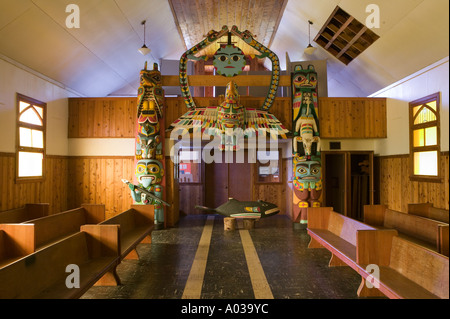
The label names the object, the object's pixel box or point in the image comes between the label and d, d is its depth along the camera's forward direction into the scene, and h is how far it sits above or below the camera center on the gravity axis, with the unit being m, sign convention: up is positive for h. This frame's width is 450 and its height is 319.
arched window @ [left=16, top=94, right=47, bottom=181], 5.47 +0.62
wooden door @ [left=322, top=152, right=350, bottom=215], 7.48 -0.37
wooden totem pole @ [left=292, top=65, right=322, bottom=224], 6.65 +0.60
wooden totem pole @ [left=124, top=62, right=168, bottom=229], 6.54 +0.51
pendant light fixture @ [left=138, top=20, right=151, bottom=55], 7.18 +3.12
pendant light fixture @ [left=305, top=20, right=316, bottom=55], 7.48 +3.26
